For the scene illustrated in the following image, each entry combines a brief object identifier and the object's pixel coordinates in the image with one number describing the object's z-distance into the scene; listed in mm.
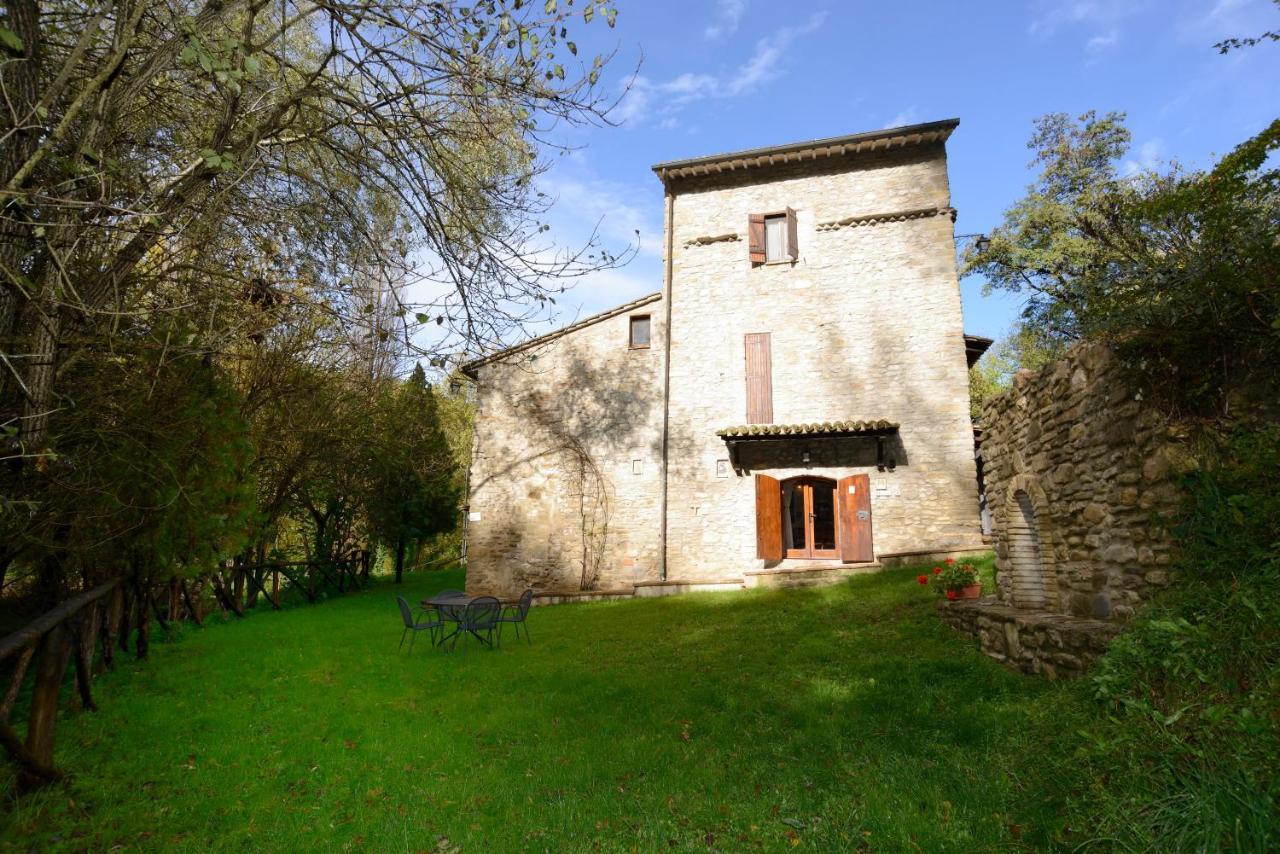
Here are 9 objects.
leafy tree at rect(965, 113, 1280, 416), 3660
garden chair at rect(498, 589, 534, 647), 8666
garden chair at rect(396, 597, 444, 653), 8078
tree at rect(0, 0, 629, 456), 3293
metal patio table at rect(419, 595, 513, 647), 8250
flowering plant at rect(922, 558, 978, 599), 7629
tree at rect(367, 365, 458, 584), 14922
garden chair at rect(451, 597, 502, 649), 8265
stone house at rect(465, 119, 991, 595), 12477
